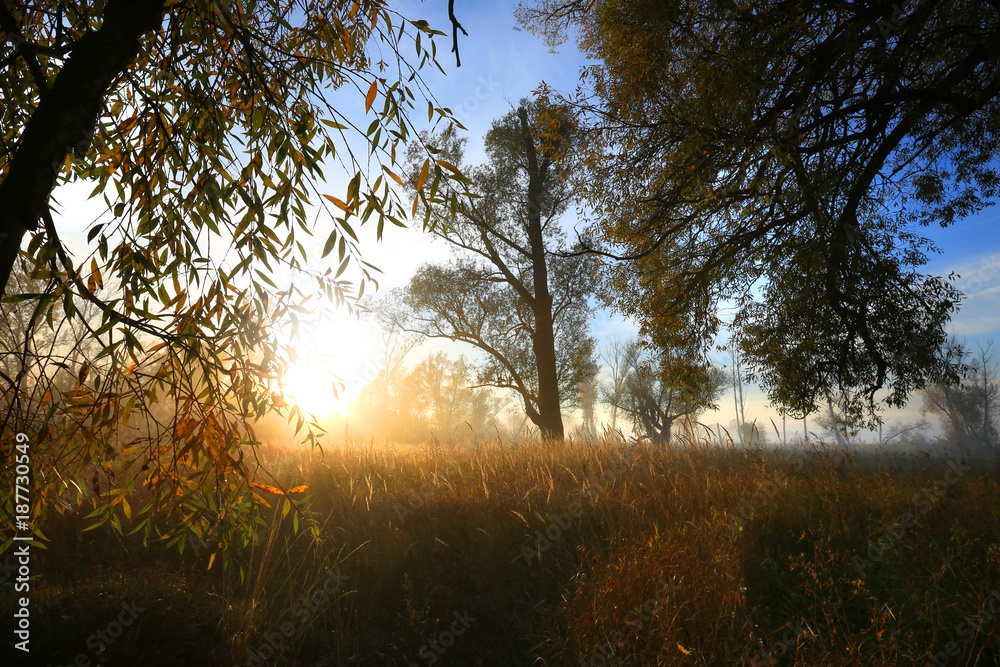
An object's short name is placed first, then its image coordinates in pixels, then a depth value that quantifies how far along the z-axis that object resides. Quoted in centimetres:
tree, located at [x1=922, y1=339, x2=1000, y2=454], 4575
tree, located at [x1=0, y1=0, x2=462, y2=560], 210
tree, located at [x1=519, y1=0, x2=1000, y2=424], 677
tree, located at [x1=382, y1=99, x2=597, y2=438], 1475
